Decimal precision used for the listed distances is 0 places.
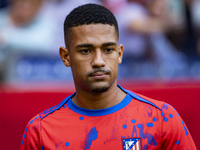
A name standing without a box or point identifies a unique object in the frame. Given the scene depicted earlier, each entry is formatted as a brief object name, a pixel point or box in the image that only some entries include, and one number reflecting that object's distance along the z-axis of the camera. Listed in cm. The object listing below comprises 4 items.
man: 395
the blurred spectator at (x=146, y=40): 1065
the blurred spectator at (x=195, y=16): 1128
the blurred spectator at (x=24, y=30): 1023
